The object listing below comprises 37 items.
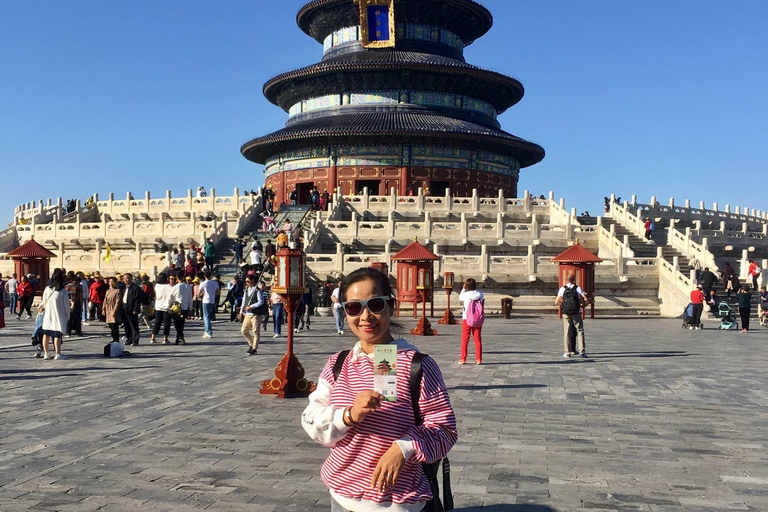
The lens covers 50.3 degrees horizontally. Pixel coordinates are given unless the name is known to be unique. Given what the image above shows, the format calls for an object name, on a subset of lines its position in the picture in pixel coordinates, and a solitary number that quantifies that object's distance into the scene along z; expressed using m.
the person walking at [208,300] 18.97
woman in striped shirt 3.58
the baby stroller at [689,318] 23.75
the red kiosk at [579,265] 26.84
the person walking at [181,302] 17.25
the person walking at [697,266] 29.77
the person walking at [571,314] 15.27
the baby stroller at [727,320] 24.09
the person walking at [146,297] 18.45
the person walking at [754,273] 30.14
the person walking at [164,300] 17.22
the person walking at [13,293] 27.27
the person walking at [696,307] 23.62
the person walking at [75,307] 19.27
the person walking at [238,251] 30.92
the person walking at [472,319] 14.02
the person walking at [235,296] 25.67
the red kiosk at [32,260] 27.39
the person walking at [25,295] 25.39
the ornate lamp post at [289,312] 10.74
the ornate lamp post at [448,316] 23.45
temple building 46.44
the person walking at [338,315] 20.72
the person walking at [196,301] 24.75
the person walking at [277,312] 19.11
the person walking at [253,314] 15.38
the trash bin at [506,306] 27.83
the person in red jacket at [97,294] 21.23
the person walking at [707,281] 28.28
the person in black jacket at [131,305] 16.41
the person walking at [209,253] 31.22
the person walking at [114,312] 16.27
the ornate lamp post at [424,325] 20.58
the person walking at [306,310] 21.83
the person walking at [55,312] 14.23
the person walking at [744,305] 22.75
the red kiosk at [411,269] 24.81
